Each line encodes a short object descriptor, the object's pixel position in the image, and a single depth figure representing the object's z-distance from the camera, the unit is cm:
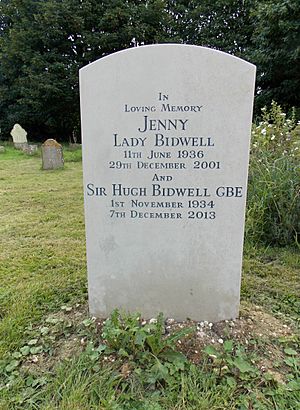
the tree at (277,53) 970
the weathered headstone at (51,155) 810
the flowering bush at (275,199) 317
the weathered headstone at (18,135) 1364
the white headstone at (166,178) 175
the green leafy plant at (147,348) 163
